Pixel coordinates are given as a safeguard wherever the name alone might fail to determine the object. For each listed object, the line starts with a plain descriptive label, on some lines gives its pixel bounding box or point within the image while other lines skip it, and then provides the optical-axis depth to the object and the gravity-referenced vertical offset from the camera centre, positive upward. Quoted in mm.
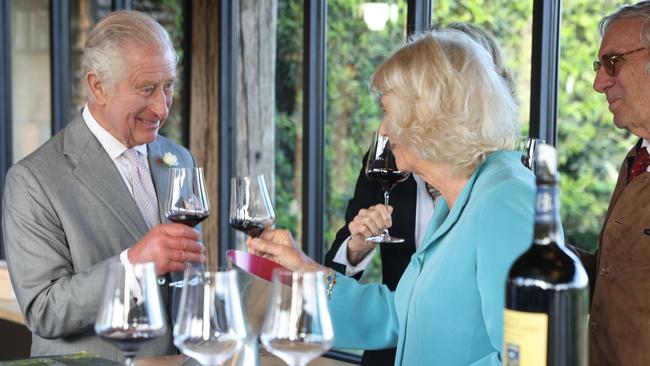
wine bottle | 2148 -210
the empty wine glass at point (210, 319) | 2258 -262
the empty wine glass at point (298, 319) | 2238 -256
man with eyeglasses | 3093 -183
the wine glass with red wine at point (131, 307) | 2289 -252
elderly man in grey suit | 3336 -143
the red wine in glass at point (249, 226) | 3080 -198
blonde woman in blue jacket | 2712 -146
